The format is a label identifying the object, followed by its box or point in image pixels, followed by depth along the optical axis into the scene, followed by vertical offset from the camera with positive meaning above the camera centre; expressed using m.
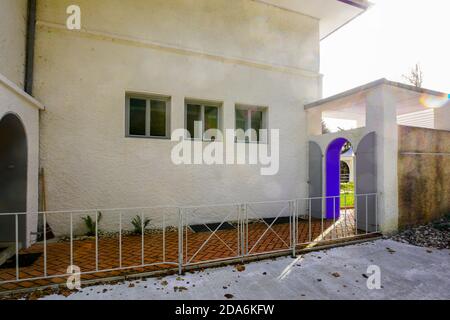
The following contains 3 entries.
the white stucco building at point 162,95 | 5.46 +1.81
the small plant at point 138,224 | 5.90 -1.41
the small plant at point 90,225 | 5.56 -1.37
